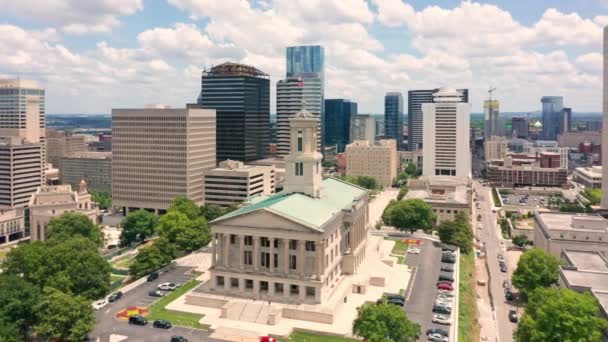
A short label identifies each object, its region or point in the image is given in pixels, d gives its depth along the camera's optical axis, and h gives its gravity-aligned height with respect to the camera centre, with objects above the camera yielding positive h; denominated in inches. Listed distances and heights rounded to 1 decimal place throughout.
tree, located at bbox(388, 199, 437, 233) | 6673.2 -829.6
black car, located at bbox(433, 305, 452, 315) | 3961.6 -1166.8
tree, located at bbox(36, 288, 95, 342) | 3225.9 -1032.6
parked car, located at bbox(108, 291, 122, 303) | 4130.2 -1151.9
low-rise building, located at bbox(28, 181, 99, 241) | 6702.8 -787.3
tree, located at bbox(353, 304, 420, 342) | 2977.4 -975.7
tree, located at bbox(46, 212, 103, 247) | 5851.4 -890.2
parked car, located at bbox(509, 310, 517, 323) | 4031.3 -1236.1
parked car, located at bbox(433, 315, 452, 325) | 3761.8 -1185.3
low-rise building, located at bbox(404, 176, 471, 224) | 7500.0 -804.4
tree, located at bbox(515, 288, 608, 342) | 3002.0 -951.8
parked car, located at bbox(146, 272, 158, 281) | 4690.0 -1126.5
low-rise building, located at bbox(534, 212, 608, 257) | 5073.8 -786.8
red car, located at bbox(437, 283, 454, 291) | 4463.6 -1126.3
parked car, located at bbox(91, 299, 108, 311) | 3988.7 -1172.6
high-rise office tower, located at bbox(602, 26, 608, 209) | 7788.9 +1675.2
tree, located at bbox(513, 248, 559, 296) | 4266.7 -951.9
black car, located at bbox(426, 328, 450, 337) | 3546.5 -1190.0
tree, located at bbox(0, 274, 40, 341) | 3248.0 -959.7
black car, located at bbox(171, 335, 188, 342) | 3412.9 -1205.6
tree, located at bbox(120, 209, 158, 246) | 6525.6 -985.9
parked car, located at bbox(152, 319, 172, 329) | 3631.9 -1185.0
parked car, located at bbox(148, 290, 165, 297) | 4269.2 -1158.2
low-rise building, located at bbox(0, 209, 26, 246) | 7126.0 -1080.3
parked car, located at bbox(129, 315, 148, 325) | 3681.1 -1178.5
